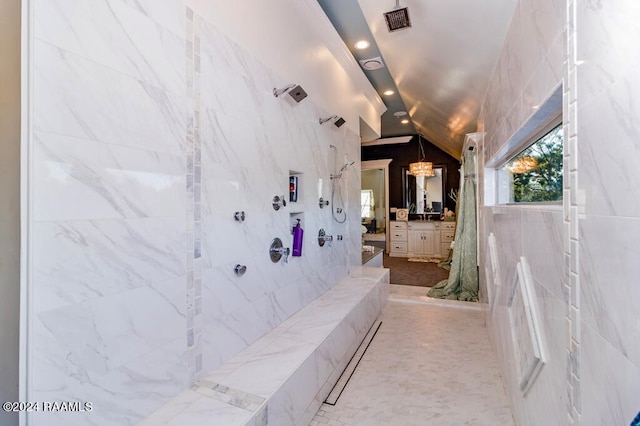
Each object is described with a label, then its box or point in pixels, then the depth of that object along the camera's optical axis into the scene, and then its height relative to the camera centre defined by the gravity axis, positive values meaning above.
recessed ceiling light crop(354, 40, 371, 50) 3.11 +1.83
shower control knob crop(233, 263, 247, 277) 1.71 -0.30
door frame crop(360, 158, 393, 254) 7.23 +0.95
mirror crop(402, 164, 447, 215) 7.00 +0.60
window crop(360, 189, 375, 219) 7.84 +0.31
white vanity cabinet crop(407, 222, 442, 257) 6.59 -0.51
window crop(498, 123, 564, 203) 1.20 +0.23
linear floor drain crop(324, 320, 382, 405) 1.95 -1.15
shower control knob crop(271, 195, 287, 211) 2.07 +0.11
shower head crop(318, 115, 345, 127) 2.74 +0.94
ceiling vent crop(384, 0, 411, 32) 2.20 +1.53
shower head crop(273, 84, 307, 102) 2.07 +0.90
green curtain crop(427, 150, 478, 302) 3.70 -0.43
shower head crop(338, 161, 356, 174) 3.25 +0.60
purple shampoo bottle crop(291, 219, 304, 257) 2.31 -0.19
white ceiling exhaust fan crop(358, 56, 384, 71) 3.40 +1.79
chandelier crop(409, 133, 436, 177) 6.23 +1.01
